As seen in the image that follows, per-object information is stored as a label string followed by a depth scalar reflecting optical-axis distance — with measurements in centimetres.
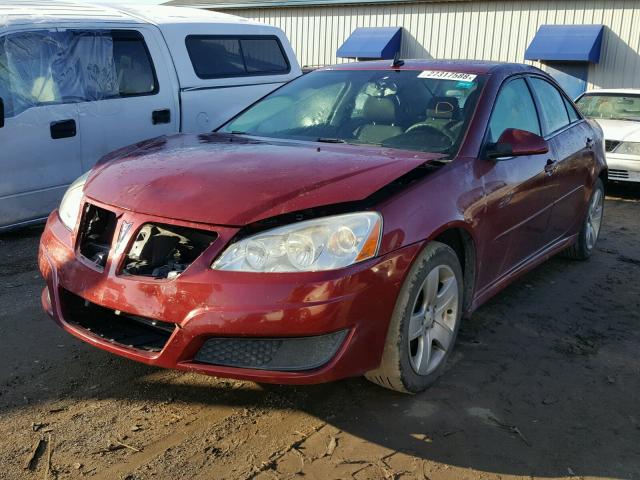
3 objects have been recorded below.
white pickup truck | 569
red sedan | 275
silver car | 887
